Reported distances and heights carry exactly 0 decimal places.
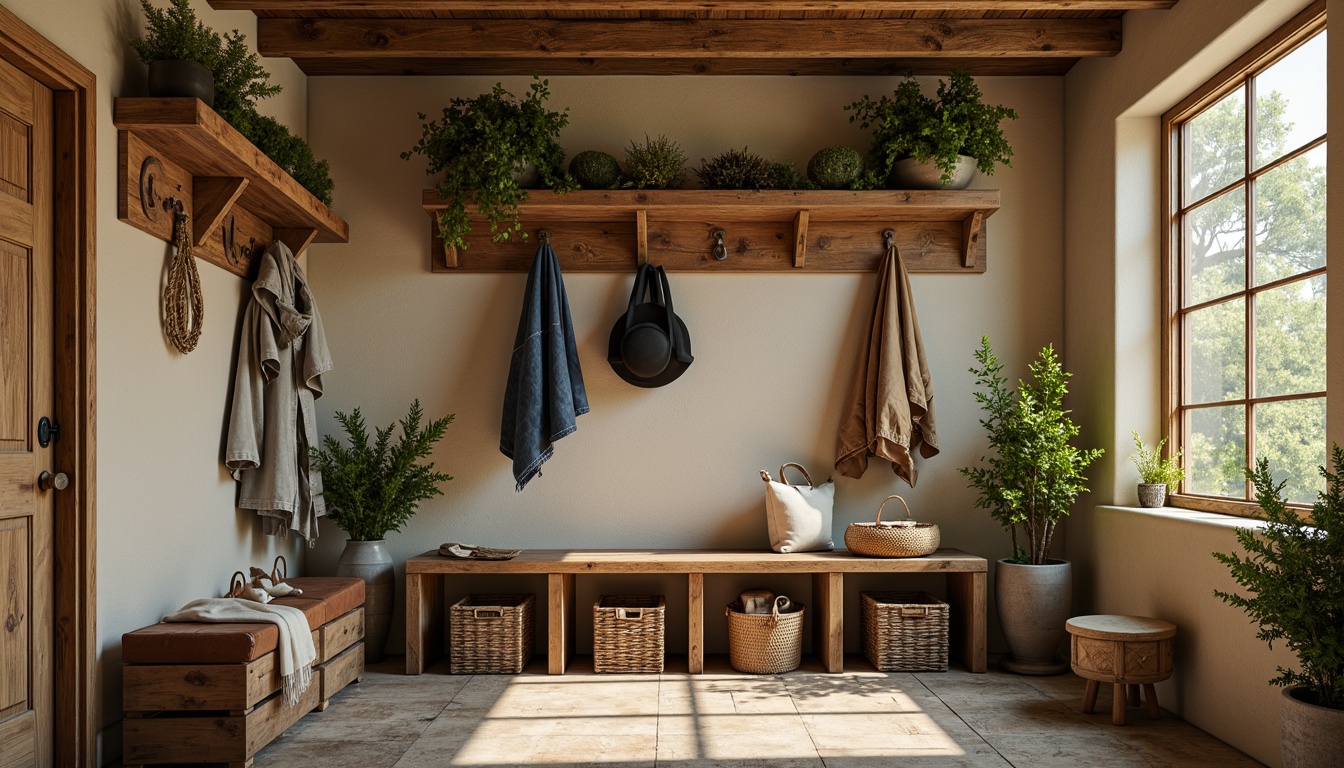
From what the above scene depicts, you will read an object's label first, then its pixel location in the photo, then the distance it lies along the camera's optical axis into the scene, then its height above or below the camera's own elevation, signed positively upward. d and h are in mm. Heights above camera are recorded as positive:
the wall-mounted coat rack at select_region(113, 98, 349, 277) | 2982 +662
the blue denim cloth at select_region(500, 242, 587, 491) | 4281 -2
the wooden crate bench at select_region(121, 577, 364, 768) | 2832 -881
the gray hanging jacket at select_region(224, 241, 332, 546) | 3793 -86
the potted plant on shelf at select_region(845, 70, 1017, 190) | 4227 +1012
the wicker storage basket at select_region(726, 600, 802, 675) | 4125 -1073
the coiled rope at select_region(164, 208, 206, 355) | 3299 +261
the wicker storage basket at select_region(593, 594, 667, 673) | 4180 -1071
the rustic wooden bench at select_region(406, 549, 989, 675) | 4137 -792
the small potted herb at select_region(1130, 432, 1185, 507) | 3863 -375
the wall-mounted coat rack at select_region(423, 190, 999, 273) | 4543 +610
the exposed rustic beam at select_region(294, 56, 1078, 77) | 4535 +1398
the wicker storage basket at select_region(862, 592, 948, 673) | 4188 -1064
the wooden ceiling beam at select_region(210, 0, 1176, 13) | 3689 +1373
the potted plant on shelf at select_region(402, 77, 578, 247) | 4121 +926
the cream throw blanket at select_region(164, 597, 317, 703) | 3068 -754
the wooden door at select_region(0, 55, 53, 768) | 2596 -90
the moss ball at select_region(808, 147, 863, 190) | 4305 +893
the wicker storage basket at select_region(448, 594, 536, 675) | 4168 -1068
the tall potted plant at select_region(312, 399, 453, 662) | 4273 -502
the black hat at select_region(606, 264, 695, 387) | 4363 +169
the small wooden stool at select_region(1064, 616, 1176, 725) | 3330 -909
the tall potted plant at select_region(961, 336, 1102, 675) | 4051 -493
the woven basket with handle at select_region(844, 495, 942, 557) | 4137 -656
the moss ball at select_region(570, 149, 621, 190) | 4293 +882
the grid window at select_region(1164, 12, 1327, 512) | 3080 +360
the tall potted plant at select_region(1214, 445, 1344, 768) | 2316 -548
